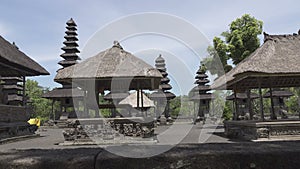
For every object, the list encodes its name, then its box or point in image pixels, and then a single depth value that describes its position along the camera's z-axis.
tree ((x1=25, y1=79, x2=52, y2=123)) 41.56
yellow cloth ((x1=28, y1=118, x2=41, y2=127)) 23.33
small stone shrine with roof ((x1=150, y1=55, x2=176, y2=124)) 31.28
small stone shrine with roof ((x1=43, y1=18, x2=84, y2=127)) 26.05
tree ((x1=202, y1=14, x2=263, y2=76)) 18.75
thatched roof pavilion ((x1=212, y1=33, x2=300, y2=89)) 9.77
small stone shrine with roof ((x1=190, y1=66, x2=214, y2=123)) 30.61
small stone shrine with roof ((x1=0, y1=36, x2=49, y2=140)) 11.68
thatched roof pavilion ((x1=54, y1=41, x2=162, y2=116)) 9.78
